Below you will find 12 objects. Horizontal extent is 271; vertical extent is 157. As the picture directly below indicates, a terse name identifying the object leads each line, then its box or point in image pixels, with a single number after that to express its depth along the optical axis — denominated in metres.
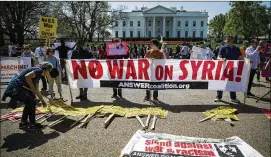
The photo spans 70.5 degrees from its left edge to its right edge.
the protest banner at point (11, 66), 9.29
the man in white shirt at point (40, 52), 10.33
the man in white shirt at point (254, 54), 8.24
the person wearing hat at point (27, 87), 4.68
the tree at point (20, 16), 25.92
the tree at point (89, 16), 34.64
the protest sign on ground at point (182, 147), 3.72
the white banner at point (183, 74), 6.71
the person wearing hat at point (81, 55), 7.36
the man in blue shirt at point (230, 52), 6.89
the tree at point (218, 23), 75.47
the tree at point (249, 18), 45.27
